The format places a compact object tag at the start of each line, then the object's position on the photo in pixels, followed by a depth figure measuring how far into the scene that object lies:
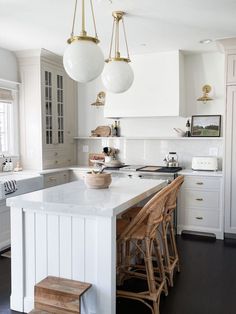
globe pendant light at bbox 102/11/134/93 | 2.98
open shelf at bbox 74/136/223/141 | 4.87
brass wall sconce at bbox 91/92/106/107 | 5.58
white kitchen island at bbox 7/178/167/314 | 2.27
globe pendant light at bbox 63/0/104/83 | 2.37
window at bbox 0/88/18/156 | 4.87
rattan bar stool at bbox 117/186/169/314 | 2.48
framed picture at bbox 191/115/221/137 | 4.91
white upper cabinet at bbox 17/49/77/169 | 4.91
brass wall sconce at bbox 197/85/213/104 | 4.91
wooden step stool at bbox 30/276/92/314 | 2.18
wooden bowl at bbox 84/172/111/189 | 2.96
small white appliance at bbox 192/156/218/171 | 4.67
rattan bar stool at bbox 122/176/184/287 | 2.96
